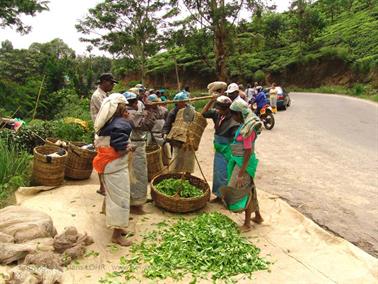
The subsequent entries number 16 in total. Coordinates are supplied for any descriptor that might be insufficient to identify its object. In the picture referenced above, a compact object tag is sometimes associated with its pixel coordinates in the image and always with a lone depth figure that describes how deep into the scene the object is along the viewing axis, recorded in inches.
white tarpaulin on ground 131.4
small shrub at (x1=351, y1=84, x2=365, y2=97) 866.8
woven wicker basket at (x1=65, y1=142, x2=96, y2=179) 222.2
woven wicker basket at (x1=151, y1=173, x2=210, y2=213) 182.4
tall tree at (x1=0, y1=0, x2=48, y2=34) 402.9
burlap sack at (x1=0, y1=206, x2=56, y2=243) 141.6
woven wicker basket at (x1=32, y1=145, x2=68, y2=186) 205.0
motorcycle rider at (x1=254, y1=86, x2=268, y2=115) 435.8
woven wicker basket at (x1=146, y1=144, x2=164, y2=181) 227.5
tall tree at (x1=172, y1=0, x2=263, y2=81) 688.4
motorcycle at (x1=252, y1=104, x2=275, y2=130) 426.6
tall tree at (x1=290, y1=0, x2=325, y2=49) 1177.4
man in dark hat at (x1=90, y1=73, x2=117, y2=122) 187.8
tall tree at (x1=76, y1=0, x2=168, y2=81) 912.3
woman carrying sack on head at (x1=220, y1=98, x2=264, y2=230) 160.2
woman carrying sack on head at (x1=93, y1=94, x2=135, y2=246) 144.6
